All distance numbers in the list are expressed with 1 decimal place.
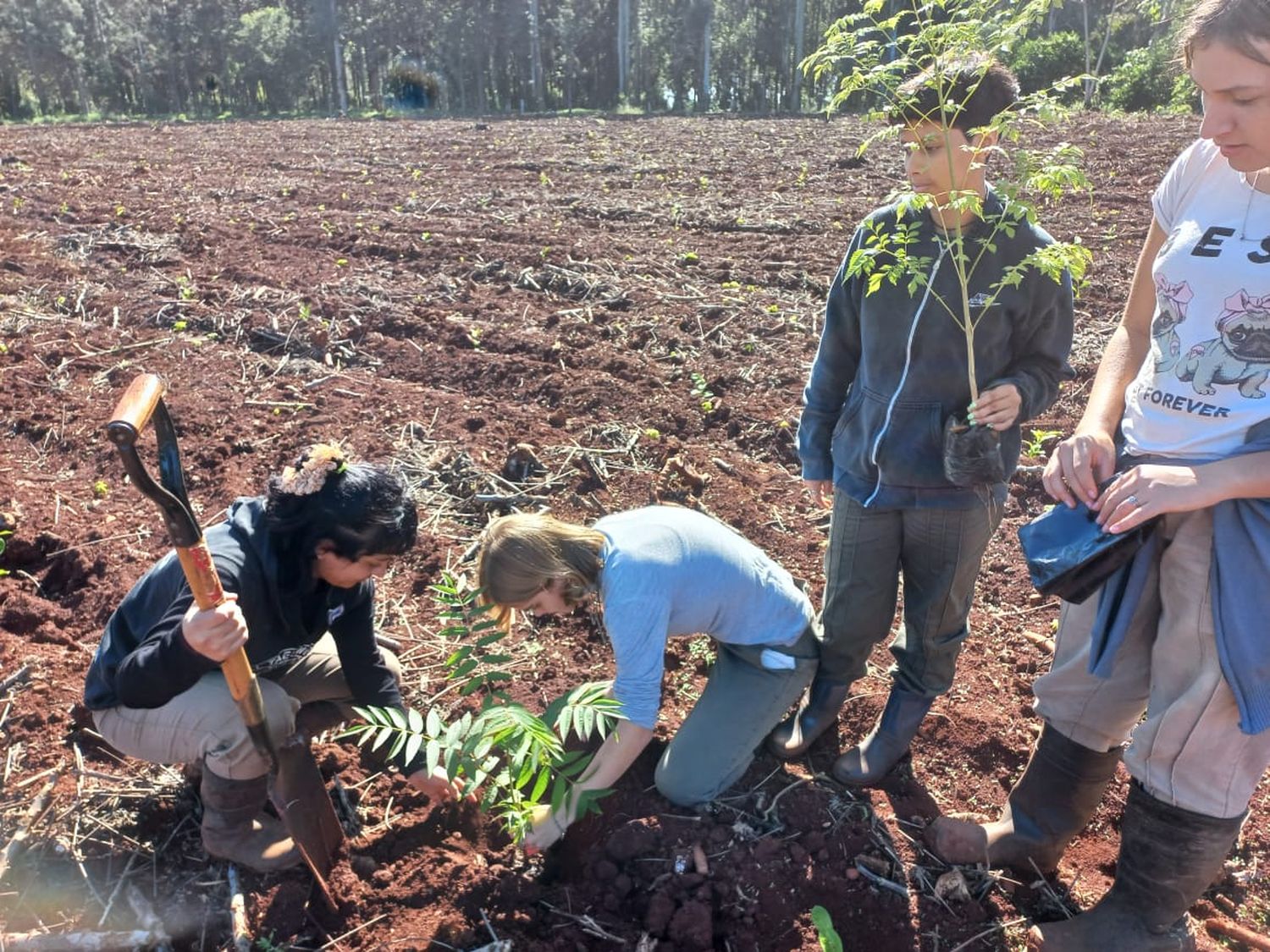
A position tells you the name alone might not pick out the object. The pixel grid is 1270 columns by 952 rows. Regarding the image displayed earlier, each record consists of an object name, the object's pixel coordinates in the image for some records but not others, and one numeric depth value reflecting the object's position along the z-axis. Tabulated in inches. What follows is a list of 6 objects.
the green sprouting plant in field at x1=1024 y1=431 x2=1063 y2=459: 189.8
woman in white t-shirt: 67.7
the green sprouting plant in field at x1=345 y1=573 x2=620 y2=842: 82.5
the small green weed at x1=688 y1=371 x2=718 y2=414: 210.5
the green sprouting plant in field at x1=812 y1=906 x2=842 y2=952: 81.3
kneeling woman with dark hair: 87.2
